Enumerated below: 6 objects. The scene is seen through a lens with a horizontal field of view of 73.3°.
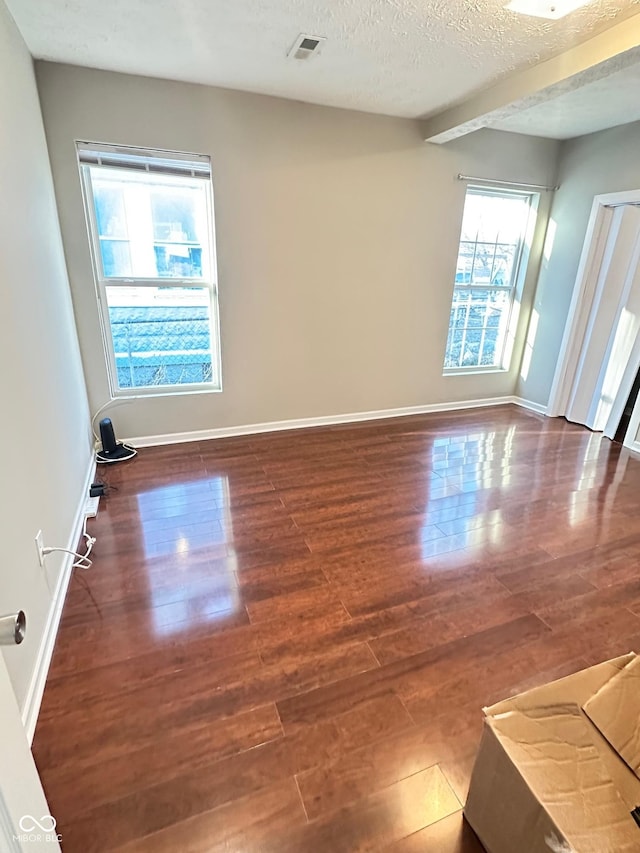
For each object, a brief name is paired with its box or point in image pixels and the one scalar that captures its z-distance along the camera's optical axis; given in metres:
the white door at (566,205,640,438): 3.67
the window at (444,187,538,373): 4.09
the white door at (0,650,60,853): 0.62
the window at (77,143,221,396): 2.90
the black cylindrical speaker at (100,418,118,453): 3.13
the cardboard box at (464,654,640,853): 0.87
